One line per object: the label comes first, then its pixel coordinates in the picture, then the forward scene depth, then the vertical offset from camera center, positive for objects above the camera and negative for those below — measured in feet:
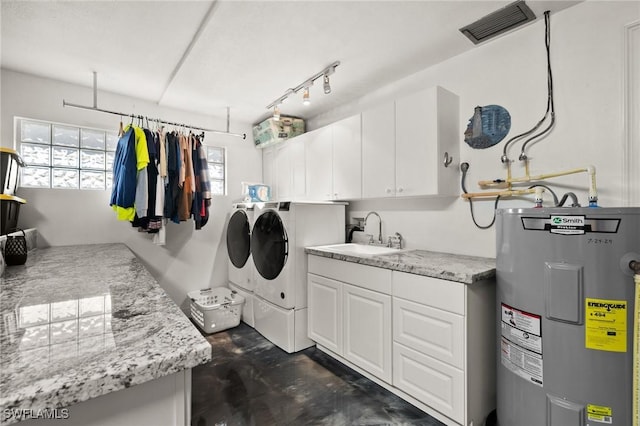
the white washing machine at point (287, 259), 8.59 -1.41
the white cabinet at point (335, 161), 9.00 +1.76
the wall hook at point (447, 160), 7.20 +1.34
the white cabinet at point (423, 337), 5.27 -2.56
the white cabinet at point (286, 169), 11.25 +1.86
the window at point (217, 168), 12.55 +1.95
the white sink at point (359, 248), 8.41 -1.07
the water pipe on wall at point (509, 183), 5.74 +0.72
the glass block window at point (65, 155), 9.04 +1.94
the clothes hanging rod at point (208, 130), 8.48 +3.14
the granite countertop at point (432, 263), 5.30 -1.06
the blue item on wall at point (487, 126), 6.84 +2.13
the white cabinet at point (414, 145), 7.07 +1.80
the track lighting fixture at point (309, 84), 8.04 +3.99
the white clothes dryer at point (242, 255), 10.39 -1.58
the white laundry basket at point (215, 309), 9.80 -3.36
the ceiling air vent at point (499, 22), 5.91 +4.16
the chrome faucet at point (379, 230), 9.52 -0.54
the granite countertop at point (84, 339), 1.81 -1.05
